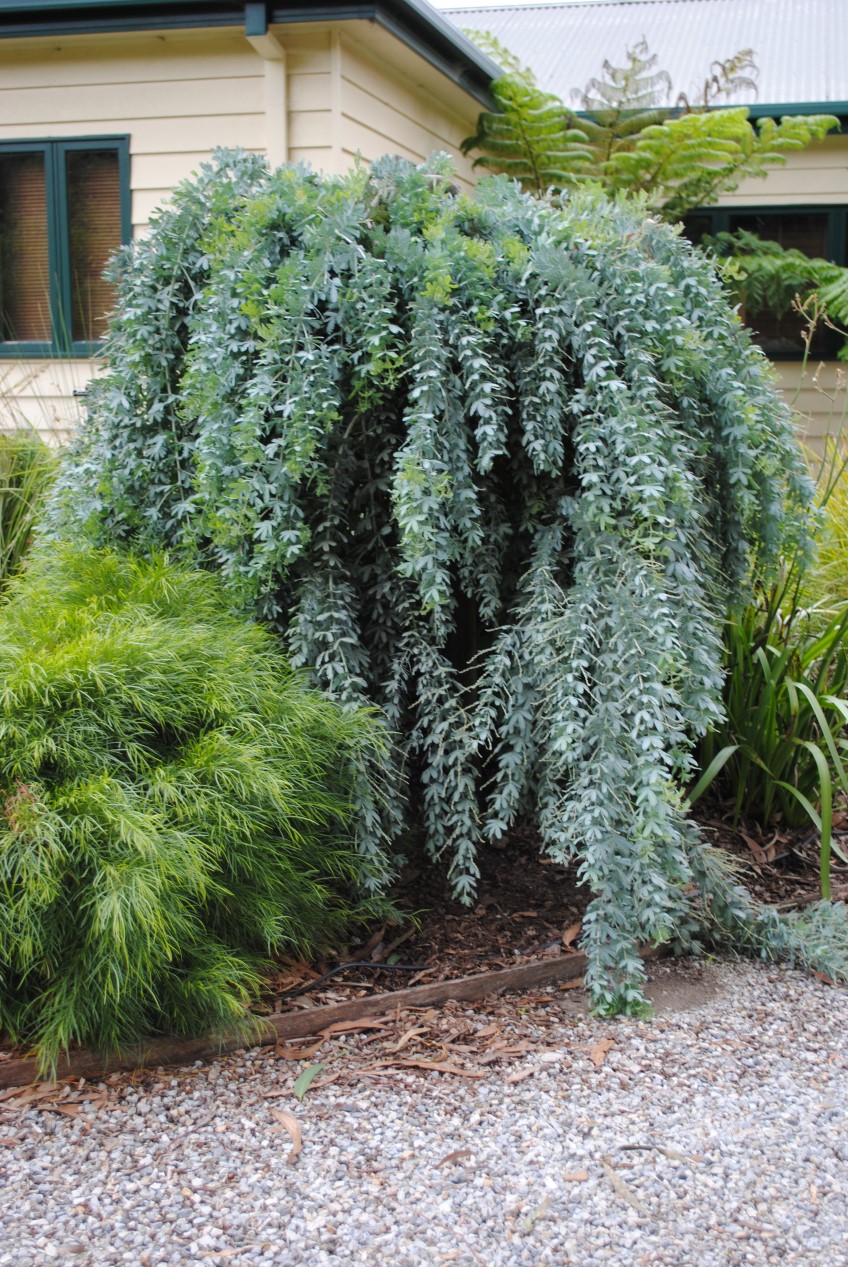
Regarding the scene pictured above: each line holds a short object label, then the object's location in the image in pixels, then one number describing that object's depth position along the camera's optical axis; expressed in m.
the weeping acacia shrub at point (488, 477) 2.95
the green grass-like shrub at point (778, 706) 4.00
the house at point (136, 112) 5.95
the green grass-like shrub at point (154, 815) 2.49
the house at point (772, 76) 8.87
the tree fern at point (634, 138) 7.55
